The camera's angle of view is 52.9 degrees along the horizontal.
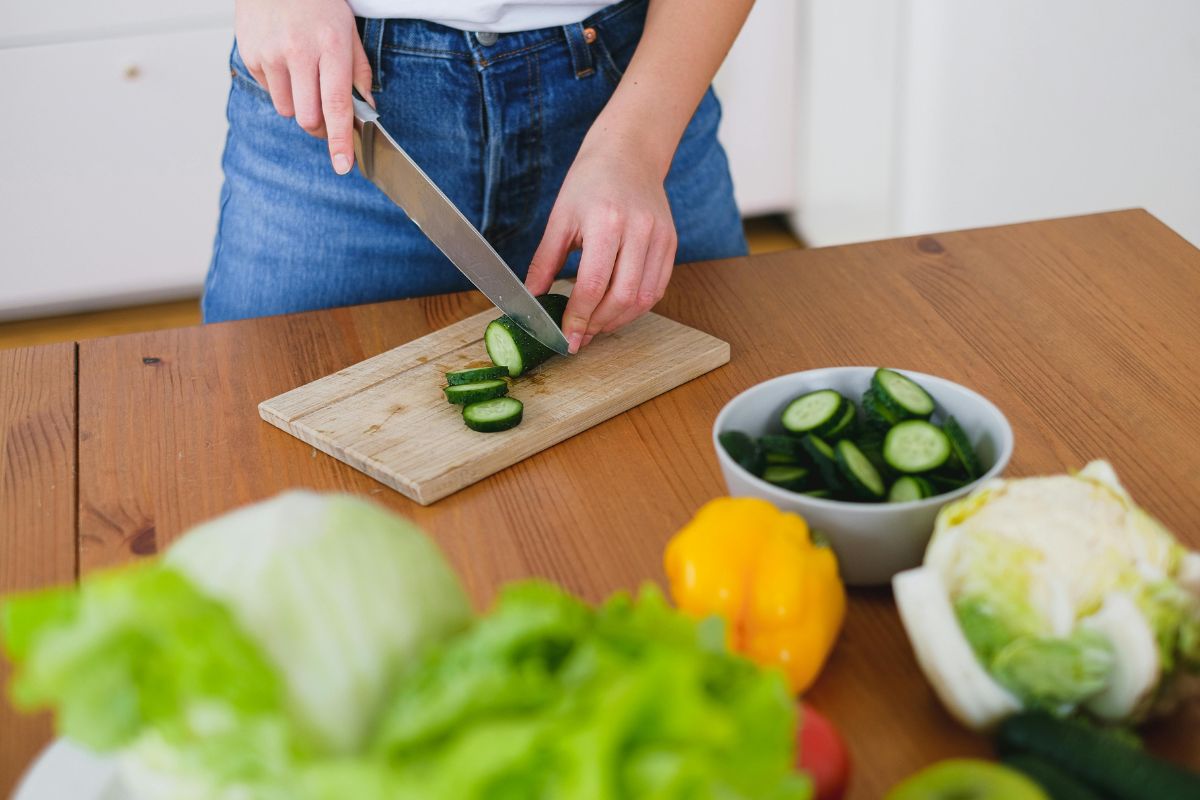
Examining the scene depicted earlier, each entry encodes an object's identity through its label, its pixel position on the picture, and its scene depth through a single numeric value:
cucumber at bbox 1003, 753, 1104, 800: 0.61
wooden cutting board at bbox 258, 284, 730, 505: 1.04
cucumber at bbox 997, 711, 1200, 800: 0.60
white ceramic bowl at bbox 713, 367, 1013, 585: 0.81
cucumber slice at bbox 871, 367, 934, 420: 0.89
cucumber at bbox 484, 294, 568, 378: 1.17
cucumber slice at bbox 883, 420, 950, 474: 0.85
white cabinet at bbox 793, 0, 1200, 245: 2.08
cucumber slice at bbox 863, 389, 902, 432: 0.90
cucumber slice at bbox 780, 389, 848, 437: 0.89
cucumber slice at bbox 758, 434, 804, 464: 0.88
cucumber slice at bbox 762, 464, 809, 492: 0.86
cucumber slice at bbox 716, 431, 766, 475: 0.87
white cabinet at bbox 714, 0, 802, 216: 3.12
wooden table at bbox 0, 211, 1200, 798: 0.90
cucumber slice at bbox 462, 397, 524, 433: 1.08
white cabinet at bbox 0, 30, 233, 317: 2.84
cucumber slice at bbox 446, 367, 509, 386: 1.13
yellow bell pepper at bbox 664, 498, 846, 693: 0.75
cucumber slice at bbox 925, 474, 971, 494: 0.85
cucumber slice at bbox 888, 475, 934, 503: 0.83
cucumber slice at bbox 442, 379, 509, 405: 1.11
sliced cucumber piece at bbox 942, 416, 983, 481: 0.86
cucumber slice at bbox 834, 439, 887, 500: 0.84
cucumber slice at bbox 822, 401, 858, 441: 0.89
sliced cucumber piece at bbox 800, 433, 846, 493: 0.84
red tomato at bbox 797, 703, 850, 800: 0.65
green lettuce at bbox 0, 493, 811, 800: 0.48
